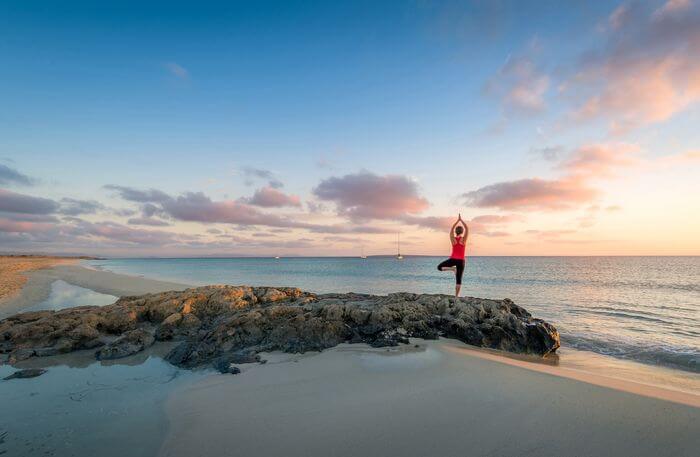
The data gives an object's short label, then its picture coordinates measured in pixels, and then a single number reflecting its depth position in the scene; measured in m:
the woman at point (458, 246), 10.46
